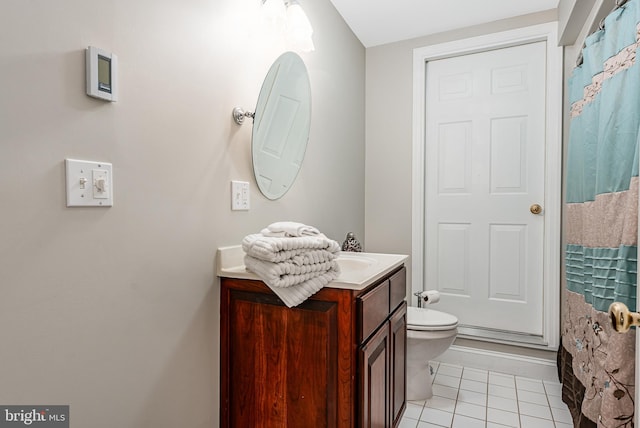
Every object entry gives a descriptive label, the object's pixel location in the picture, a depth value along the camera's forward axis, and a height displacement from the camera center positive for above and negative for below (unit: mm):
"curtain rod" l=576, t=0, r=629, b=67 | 1346 +796
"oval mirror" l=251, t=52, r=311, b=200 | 1491 +383
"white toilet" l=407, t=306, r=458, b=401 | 2000 -774
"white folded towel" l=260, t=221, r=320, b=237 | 1204 -72
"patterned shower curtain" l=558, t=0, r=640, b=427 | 1183 -25
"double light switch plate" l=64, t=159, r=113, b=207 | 815 +60
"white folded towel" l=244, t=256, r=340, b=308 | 1069 -215
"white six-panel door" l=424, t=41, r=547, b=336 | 2348 +172
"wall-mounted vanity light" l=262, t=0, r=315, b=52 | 1523 +848
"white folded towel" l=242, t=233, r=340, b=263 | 1067 -117
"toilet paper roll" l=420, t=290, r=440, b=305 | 2340 -575
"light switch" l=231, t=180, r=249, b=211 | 1345 +54
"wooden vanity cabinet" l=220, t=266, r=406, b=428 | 1141 -504
